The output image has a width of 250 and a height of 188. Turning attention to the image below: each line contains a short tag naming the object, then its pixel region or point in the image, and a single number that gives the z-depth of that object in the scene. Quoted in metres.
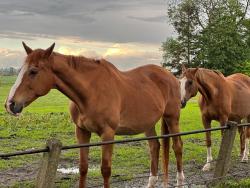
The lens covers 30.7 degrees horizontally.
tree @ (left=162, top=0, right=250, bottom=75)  56.19
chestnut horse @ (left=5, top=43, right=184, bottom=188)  5.20
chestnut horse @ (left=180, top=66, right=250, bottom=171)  8.90
